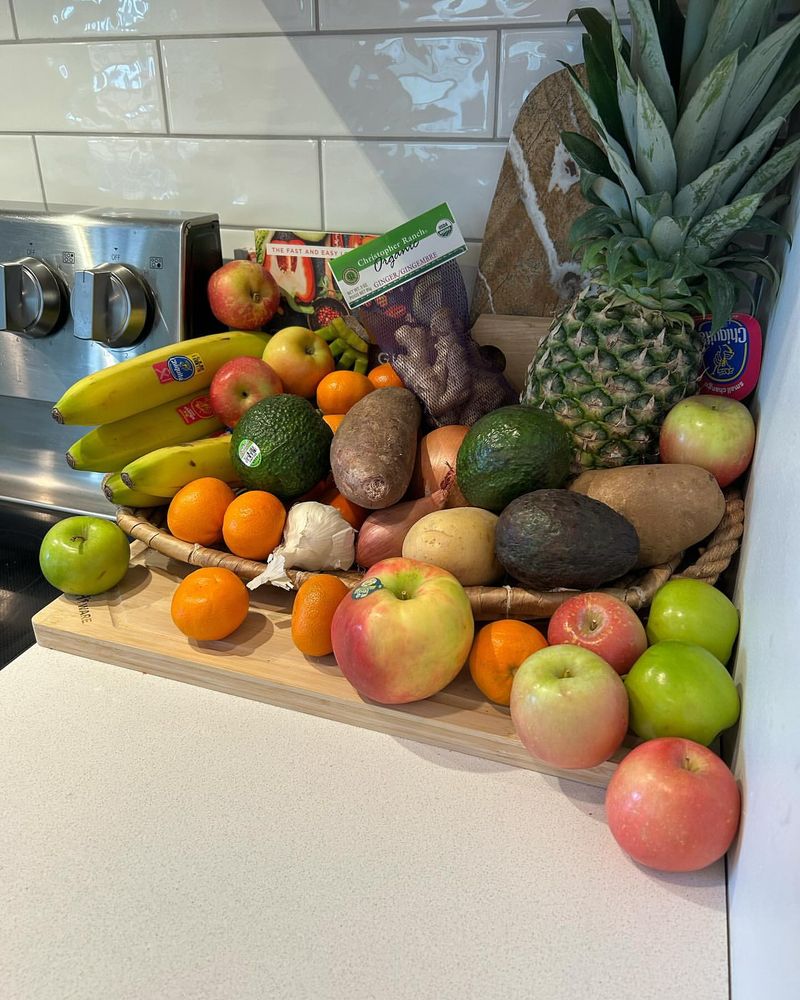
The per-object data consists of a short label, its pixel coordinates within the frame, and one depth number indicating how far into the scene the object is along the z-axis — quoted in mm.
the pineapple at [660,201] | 664
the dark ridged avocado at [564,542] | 643
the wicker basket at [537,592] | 673
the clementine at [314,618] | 667
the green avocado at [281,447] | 800
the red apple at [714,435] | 743
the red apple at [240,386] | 915
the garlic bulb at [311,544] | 731
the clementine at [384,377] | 949
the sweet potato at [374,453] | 758
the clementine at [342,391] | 927
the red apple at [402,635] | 586
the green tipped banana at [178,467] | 813
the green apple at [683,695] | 547
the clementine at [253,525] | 761
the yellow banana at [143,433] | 881
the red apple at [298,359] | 963
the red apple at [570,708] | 538
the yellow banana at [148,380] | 856
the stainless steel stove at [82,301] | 955
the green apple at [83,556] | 746
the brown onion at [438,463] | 810
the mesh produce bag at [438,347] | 886
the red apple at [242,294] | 997
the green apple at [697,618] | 619
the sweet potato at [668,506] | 707
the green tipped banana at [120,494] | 825
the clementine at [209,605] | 683
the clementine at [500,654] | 617
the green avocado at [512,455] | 712
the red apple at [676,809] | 477
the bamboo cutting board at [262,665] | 616
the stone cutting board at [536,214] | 878
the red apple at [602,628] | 608
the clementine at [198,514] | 790
